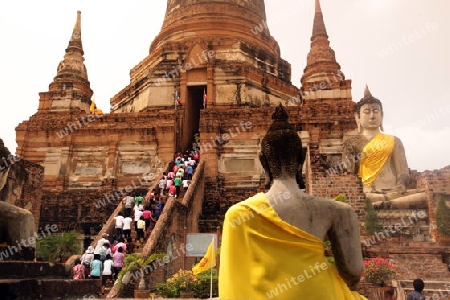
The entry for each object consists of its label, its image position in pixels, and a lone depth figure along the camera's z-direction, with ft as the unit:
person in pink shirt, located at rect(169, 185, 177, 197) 52.98
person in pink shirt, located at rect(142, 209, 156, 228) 46.42
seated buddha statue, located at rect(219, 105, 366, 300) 10.15
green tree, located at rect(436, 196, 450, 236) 34.35
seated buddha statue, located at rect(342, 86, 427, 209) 46.09
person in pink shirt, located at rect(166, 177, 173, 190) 55.58
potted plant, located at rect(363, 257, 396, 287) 26.96
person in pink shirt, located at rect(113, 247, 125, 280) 37.72
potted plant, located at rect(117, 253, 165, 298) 32.89
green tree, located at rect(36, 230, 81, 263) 46.11
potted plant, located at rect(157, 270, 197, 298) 33.55
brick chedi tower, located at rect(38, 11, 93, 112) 76.43
